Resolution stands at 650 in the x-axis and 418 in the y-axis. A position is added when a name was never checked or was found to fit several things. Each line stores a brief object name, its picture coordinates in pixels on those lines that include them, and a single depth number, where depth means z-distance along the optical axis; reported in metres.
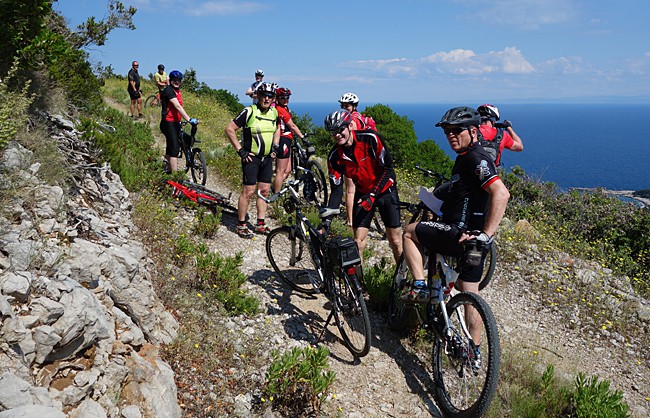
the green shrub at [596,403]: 4.34
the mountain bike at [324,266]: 5.20
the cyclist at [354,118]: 8.41
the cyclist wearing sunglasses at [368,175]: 6.02
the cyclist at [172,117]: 9.83
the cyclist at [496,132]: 7.58
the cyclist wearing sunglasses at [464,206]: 4.35
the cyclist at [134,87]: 17.81
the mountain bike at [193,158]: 10.75
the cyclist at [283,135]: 9.52
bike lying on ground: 9.14
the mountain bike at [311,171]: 10.41
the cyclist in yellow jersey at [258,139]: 7.89
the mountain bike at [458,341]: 4.07
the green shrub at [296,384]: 4.18
